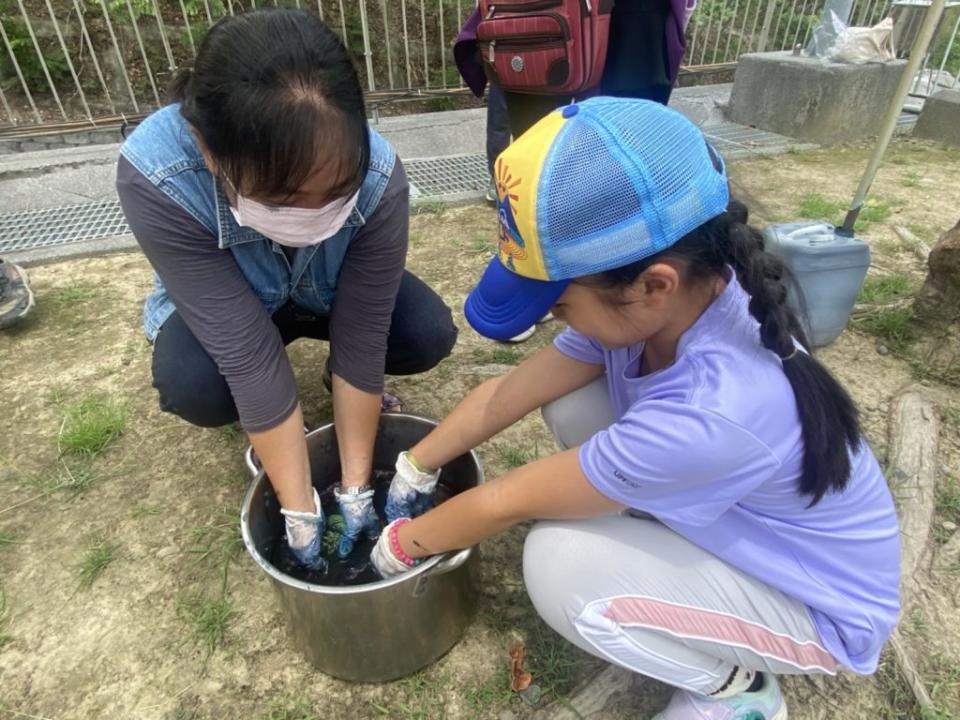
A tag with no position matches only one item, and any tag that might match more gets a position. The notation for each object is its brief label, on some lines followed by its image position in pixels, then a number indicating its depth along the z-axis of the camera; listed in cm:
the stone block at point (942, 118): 497
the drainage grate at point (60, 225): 319
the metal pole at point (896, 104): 197
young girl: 90
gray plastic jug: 221
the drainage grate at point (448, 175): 378
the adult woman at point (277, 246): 98
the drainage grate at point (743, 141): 465
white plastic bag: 485
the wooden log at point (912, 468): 168
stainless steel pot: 115
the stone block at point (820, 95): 480
